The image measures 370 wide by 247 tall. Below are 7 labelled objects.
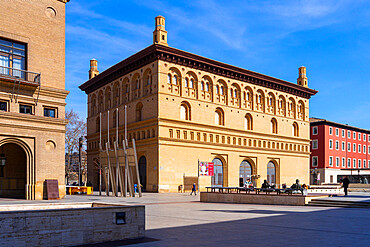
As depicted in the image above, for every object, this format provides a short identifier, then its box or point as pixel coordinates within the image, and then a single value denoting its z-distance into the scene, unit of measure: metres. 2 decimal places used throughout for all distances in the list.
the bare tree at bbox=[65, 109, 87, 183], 65.62
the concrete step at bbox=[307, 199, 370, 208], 23.41
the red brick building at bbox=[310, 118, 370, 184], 80.06
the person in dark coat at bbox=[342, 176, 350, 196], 32.62
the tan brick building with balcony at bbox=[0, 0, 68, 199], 29.23
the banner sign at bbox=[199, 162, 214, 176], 51.22
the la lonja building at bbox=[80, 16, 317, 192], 49.16
